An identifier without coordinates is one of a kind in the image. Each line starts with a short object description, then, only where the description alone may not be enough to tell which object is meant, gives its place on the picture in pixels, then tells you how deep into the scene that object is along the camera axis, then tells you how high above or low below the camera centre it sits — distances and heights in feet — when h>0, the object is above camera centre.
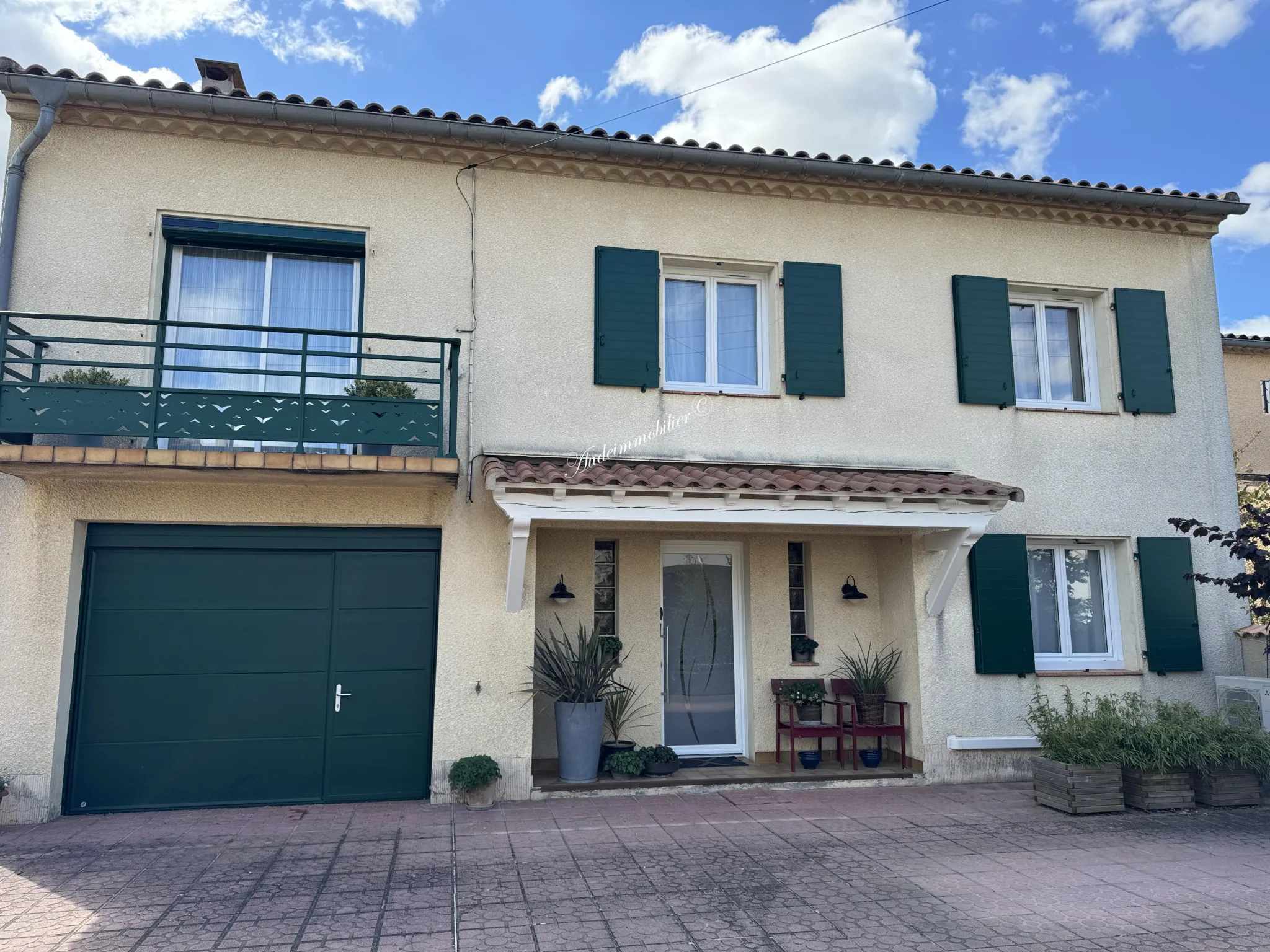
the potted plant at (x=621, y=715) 28.58 -2.92
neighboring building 47.26 +12.62
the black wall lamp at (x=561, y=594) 29.07 +1.15
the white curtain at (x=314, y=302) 27.14 +10.37
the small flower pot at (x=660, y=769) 27.71 -4.48
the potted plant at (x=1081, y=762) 24.63 -3.90
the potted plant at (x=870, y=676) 29.76 -1.65
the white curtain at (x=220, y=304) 26.78 +10.11
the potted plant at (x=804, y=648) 30.78 -0.72
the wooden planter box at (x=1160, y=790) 25.05 -4.69
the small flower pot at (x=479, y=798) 24.59 -4.78
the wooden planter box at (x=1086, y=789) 24.57 -4.58
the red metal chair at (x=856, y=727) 28.71 -3.29
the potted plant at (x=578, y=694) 26.63 -2.00
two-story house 24.39 +5.84
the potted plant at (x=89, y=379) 23.43 +6.78
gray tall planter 26.61 -3.35
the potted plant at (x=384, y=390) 25.29 +6.97
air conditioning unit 28.96 -2.35
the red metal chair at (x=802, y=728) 28.89 -3.35
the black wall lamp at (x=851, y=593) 30.94 +1.24
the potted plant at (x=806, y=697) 29.27 -2.32
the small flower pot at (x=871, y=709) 29.73 -2.77
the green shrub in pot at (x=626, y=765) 27.17 -4.29
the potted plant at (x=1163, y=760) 25.04 -3.83
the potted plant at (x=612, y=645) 28.37 -0.54
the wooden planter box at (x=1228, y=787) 25.70 -4.72
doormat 29.71 -4.58
